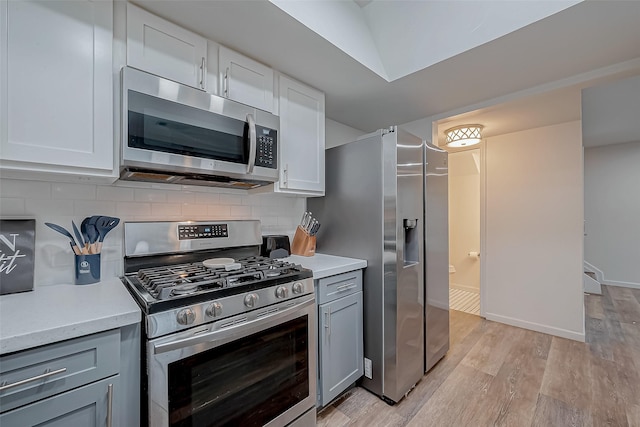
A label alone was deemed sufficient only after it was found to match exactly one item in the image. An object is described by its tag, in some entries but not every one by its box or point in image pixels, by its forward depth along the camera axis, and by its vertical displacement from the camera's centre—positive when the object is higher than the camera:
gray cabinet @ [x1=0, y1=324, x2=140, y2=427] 0.79 -0.53
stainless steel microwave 1.25 +0.41
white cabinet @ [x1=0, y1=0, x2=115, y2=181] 1.01 +0.50
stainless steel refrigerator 1.83 -0.19
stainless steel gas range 1.02 -0.50
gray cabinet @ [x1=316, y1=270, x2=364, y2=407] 1.66 -0.77
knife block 2.16 -0.23
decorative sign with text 1.17 -0.17
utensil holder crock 1.31 -0.26
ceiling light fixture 2.75 +0.81
